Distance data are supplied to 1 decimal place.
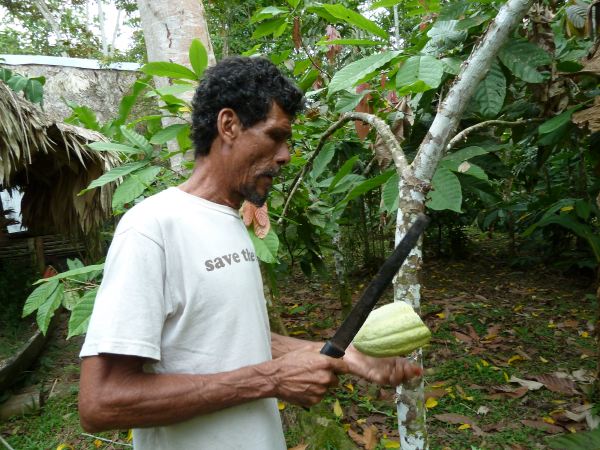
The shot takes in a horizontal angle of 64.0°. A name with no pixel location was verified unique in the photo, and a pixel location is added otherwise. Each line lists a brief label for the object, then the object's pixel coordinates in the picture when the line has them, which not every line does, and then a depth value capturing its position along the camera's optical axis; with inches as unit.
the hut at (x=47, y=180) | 138.0
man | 34.7
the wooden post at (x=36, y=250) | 220.4
